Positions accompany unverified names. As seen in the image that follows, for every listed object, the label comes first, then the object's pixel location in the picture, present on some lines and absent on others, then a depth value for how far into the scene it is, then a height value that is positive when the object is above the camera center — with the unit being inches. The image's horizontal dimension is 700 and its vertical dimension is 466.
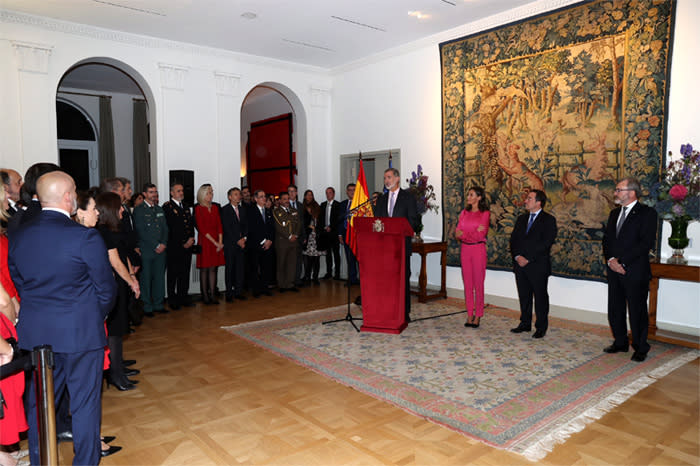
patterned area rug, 127.0 -58.4
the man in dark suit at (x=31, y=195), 125.7 -0.3
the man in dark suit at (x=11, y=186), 137.9 +2.2
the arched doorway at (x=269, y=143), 424.2 +46.9
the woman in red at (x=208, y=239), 275.4 -25.2
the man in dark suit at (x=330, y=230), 331.3 -24.3
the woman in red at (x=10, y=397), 105.3 -44.5
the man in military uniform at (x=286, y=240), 305.0 -29.0
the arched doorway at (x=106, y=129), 437.1 +60.5
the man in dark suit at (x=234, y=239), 282.8 -26.1
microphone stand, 203.1 -57.9
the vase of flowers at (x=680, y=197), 178.5 -0.7
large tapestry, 203.8 +37.7
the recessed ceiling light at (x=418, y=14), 251.1 +93.6
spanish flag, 209.5 -4.9
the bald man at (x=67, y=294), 84.9 -18.0
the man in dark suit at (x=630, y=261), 168.1 -23.2
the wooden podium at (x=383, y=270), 199.0 -31.3
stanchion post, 74.7 -33.4
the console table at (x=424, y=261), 267.1 -38.8
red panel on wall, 434.6 +47.6
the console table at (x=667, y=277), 176.4 -30.6
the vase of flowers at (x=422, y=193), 286.2 +0.9
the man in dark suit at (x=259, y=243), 296.4 -29.8
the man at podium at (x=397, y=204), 213.0 -4.3
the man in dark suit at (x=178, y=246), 263.0 -28.1
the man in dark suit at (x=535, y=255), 196.2 -24.5
